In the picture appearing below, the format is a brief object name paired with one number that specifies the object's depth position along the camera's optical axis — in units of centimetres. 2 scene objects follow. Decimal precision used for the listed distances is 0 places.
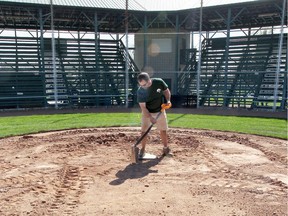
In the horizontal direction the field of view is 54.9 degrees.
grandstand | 1719
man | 625
